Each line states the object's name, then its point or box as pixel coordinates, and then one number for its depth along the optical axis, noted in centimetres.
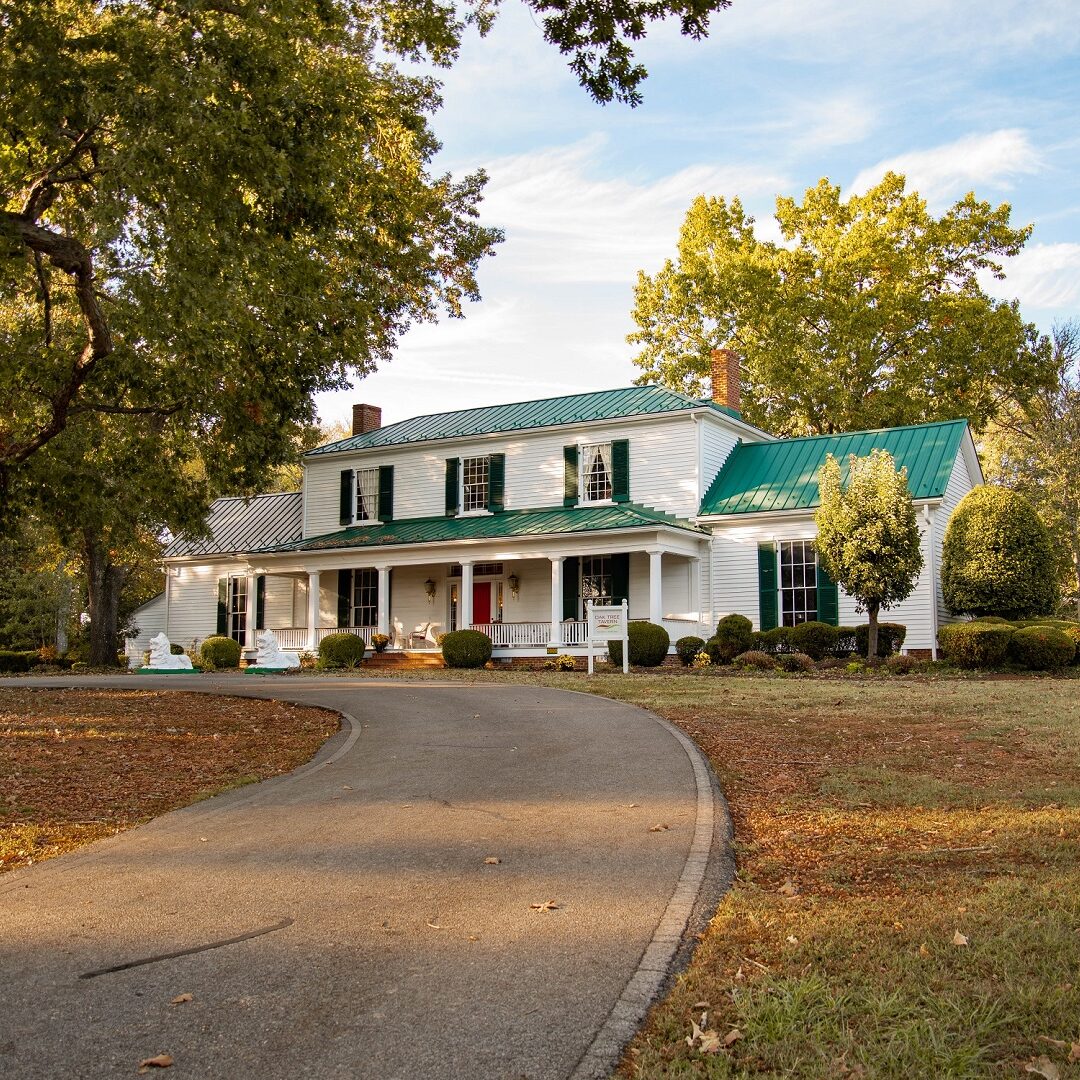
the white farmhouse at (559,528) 2595
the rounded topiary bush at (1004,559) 2291
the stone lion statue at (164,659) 2841
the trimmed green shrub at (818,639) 2358
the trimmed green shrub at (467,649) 2673
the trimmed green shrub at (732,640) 2405
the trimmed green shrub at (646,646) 2420
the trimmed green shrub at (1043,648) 2028
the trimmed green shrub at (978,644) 2075
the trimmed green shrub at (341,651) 2853
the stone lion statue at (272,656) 2708
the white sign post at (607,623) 2116
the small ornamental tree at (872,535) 2133
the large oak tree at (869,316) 3453
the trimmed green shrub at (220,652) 3089
